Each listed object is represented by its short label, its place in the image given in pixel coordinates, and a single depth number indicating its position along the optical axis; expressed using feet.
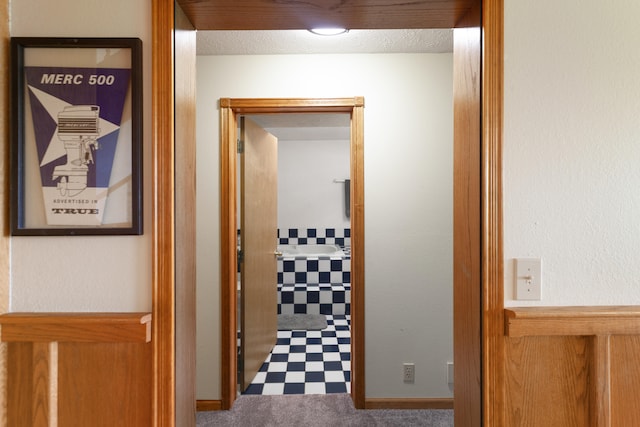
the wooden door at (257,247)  8.75
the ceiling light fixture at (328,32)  6.88
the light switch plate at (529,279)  3.36
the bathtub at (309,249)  17.37
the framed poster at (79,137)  3.37
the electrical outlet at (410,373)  7.88
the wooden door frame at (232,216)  7.79
